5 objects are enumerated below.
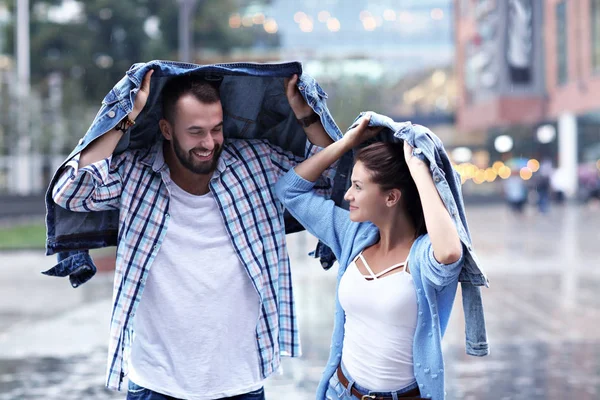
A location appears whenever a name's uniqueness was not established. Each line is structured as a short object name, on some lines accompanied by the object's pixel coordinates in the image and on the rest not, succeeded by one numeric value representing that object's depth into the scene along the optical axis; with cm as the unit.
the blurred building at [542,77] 4150
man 303
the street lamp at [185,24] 1777
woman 279
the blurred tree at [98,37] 3641
